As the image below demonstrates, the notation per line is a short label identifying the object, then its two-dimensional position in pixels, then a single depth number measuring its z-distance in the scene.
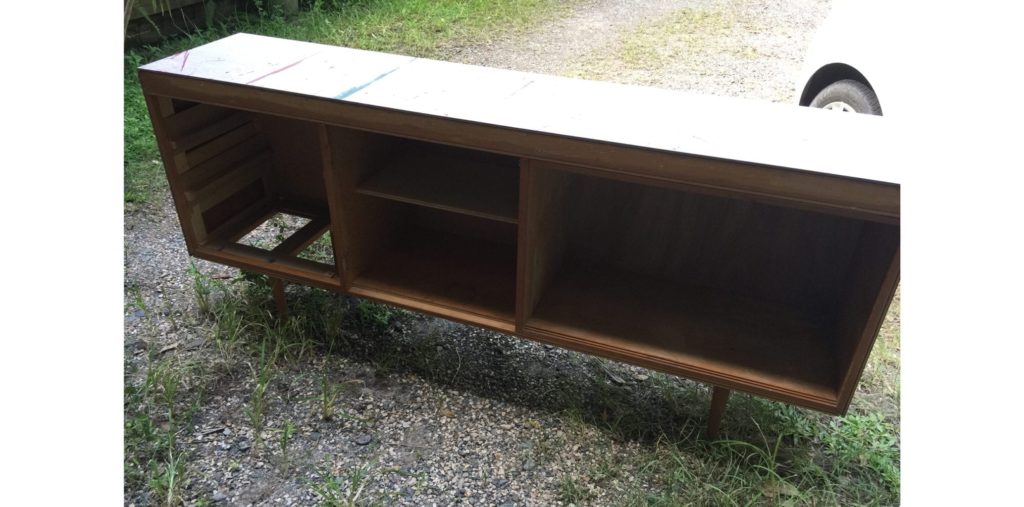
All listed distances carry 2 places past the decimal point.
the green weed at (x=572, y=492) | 1.77
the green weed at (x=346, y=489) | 1.73
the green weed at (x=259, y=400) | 1.95
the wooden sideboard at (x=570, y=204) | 1.51
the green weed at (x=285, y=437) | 1.87
